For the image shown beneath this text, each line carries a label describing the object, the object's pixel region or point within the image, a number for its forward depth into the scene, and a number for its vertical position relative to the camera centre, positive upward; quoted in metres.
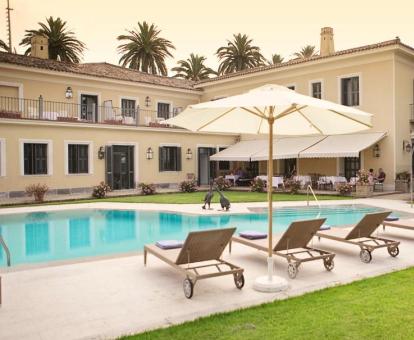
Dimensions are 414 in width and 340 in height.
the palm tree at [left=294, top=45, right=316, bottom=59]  54.73 +15.00
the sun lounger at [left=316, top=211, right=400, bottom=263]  9.35 -1.63
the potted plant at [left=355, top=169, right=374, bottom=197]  25.58 -1.11
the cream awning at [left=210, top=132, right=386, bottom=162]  27.06 +1.49
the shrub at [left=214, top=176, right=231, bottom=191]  32.38 -1.04
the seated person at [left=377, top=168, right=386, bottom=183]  27.28 -0.56
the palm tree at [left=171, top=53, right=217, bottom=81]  54.16 +12.78
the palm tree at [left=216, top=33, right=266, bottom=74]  51.09 +13.69
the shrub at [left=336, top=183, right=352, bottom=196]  26.23 -1.25
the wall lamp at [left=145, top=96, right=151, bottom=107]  35.70 +5.72
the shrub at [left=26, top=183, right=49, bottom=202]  24.62 -1.17
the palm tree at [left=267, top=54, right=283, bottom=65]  56.84 +14.55
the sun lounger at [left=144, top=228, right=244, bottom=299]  7.07 -1.51
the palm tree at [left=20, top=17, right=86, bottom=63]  47.62 +14.69
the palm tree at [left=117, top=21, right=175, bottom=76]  48.53 +13.78
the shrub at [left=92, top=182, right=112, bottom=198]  27.03 -1.30
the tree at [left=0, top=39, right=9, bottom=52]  44.67 +13.22
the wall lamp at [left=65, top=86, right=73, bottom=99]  30.81 +5.56
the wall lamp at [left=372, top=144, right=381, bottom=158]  28.16 +1.13
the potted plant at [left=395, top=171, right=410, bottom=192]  27.44 -0.90
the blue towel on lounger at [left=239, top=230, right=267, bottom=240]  10.15 -1.57
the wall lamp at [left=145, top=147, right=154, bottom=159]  31.78 +1.25
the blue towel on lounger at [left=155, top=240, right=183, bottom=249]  9.02 -1.58
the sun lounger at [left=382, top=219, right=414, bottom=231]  12.31 -1.64
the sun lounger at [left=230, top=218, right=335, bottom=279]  8.23 -1.54
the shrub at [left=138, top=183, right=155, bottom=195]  29.30 -1.30
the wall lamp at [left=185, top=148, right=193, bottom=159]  34.22 +1.25
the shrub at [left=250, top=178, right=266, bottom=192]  30.13 -1.12
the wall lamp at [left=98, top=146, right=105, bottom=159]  29.30 +1.25
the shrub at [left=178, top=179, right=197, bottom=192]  30.91 -1.18
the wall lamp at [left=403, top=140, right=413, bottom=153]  28.47 +1.45
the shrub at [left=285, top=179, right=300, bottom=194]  28.27 -1.19
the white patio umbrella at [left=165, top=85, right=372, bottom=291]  7.16 +1.04
